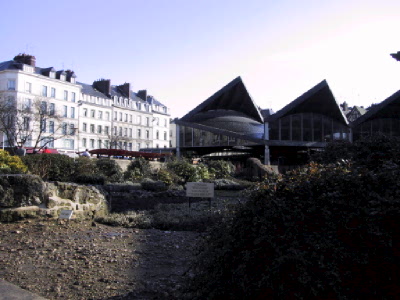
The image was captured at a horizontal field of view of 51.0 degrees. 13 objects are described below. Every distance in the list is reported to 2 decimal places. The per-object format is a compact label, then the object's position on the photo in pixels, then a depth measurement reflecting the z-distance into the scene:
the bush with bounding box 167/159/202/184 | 19.02
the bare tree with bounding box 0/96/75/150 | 41.56
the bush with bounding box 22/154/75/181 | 13.85
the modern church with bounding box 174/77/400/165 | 42.72
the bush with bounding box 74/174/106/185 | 14.50
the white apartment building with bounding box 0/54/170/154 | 58.59
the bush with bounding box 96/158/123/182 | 17.14
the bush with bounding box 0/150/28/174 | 10.45
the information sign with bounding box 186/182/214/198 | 9.53
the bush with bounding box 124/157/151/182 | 17.98
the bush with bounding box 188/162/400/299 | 2.28
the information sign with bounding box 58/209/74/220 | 6.88
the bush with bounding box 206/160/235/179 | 22.25
